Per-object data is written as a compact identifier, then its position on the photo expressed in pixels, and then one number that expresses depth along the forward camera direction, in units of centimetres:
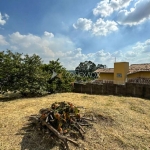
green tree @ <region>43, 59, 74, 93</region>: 1090
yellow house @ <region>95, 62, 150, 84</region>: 1462
